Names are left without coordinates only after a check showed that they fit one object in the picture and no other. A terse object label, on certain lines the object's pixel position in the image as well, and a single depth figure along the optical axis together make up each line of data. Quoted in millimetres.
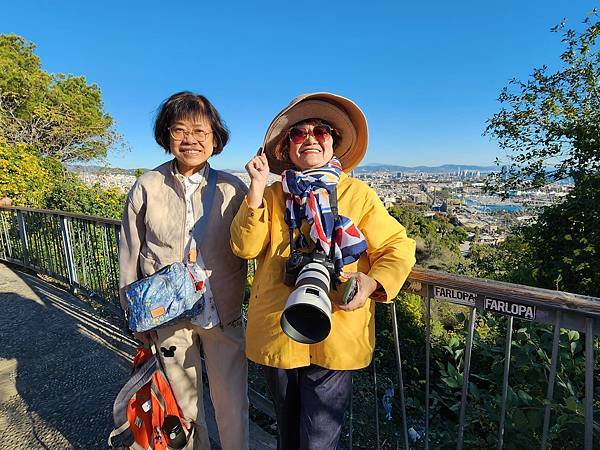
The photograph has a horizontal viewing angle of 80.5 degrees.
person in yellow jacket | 1263
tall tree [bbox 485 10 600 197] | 7645
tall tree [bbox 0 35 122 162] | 13516
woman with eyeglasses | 1647
